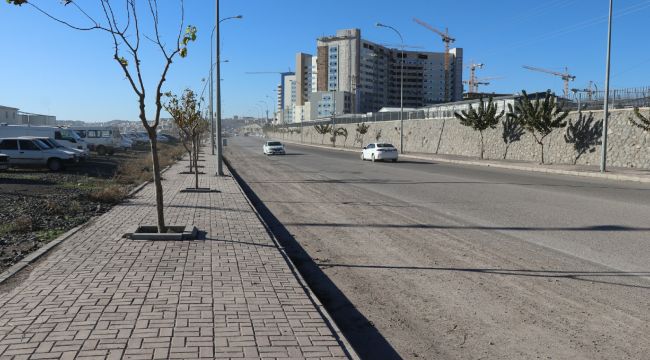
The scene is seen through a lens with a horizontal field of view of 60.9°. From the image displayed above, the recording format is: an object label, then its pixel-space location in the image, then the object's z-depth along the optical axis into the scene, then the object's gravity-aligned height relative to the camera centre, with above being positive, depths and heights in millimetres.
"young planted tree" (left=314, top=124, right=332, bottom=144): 86788 +1874
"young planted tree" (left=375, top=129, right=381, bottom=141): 66600 +708
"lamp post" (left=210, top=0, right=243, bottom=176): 21764 +1390
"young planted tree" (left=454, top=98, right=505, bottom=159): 37281 +1597
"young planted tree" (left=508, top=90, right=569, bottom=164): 29938 +1450
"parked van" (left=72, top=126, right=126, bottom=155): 39969 +2
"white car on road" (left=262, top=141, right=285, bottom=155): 47991 -744
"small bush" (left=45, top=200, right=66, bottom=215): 11607 -1503
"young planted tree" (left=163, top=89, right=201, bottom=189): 19344 +900
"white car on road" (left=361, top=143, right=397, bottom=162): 36656 -771
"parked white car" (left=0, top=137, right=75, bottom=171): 22969 -650
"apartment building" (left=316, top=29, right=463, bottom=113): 155750 +20141
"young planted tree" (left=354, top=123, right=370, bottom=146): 69125 +1033
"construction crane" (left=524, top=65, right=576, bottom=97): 170812 +20120
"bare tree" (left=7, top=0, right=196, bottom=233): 8336 +835
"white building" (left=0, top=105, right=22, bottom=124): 83562 +3620
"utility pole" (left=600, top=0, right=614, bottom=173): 24286 +646
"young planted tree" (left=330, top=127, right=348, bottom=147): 78125 +1177
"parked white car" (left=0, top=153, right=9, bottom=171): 21994 -949
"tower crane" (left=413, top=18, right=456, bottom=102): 166788 +28789
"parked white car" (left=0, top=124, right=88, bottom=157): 34125 +283
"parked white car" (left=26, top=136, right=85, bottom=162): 23894 -406
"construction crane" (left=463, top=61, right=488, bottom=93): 197875 +20946
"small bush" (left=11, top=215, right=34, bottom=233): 9445 -1519
